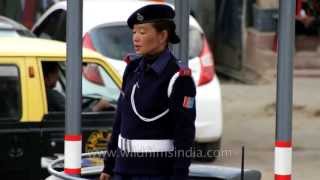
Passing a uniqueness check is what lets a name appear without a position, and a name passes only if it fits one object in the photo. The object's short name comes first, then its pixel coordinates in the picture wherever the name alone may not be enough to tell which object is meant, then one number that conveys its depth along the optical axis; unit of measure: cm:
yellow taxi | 1412
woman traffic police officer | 899
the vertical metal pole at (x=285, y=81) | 926
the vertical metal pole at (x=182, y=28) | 1086
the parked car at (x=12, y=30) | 1761
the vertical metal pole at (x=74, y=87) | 980
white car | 1941
